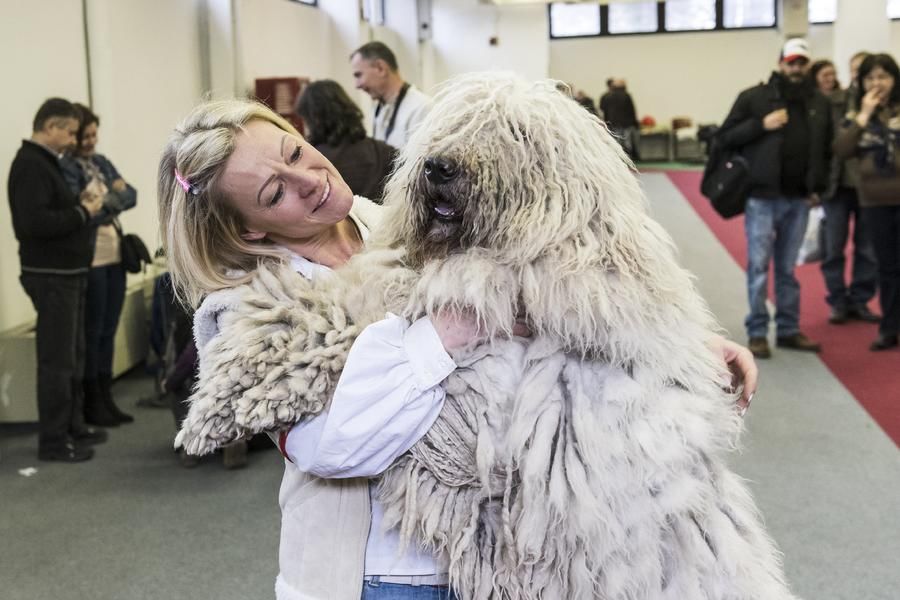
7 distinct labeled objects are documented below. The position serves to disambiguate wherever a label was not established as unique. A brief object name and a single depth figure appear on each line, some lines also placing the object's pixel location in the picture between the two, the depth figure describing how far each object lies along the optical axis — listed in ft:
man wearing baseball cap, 18.26
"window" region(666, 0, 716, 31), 64.64
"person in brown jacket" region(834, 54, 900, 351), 18.07
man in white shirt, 15.97
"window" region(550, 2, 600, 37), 65.72
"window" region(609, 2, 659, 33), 65.21
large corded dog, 4.08
